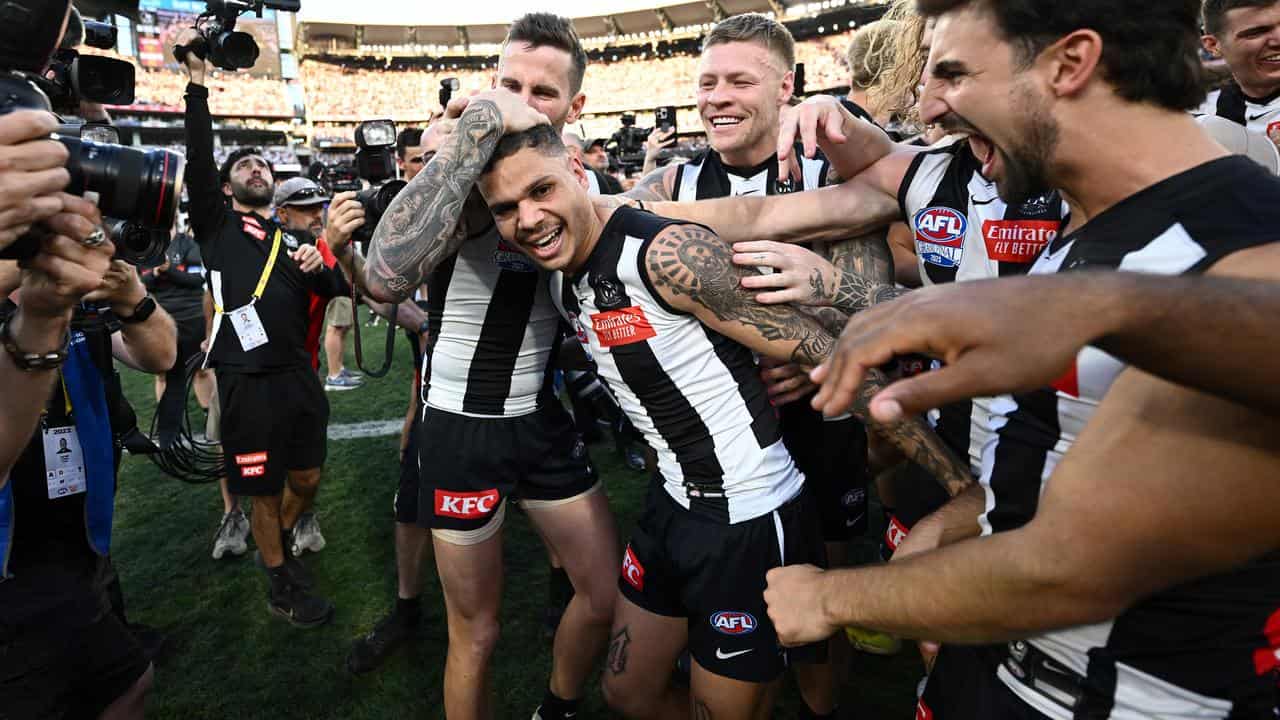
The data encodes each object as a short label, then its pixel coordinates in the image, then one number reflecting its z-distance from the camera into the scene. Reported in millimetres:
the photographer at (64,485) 1455
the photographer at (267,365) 3848
